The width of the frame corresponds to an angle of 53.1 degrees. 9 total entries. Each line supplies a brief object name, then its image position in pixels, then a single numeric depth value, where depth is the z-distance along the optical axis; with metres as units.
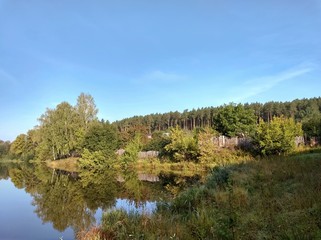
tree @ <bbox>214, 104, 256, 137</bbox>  41.22
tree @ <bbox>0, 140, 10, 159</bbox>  105.71
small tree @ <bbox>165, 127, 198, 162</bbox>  35.41
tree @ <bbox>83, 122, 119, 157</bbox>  44.41
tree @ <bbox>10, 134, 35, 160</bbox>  87.03
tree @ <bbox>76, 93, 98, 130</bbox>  61.44
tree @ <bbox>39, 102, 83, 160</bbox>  55.44
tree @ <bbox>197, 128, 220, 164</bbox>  32.56
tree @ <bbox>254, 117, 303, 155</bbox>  26.55
